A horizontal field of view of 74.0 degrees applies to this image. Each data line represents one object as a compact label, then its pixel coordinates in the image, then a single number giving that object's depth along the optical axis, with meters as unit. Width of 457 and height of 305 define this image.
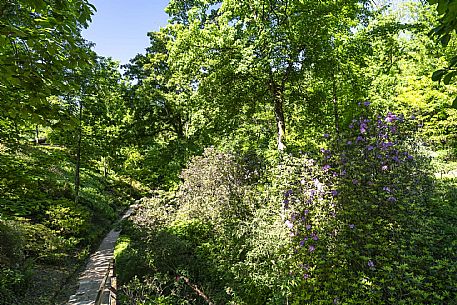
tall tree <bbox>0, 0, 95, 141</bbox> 1.94
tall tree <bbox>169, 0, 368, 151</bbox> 6.64
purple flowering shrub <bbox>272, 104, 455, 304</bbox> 3.99
